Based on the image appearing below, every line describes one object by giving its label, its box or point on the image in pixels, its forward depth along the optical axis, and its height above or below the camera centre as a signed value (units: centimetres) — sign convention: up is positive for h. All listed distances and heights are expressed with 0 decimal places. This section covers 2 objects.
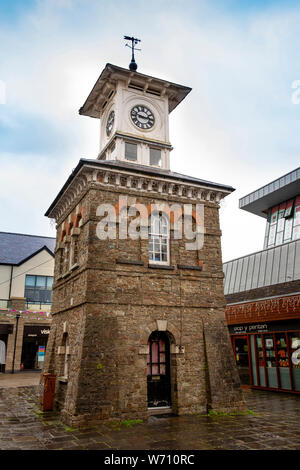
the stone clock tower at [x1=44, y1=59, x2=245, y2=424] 1073 +125
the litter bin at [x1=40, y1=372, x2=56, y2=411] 1233 -159
